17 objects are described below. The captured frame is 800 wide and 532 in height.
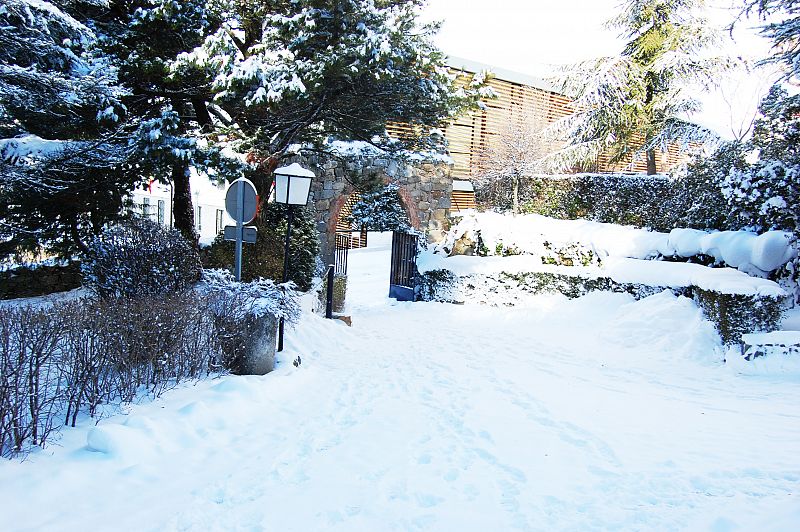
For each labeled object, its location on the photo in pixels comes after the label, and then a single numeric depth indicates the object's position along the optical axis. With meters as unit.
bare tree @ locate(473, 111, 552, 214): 14.17
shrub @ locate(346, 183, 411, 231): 16.23
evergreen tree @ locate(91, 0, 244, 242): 7.01
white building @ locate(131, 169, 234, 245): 18.28
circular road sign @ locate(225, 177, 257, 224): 5.70
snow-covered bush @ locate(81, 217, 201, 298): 5.84
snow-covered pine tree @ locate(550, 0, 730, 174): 12.73
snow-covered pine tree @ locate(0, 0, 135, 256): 5.17
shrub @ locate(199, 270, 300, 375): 5.03
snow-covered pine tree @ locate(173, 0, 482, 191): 6.59
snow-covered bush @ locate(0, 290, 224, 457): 3.00
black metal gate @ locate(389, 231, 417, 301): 12.55
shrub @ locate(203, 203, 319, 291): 9.13
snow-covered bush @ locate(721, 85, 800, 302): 6.95
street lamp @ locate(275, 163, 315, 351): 6.81
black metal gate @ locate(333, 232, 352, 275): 13.90
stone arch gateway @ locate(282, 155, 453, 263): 12.35
